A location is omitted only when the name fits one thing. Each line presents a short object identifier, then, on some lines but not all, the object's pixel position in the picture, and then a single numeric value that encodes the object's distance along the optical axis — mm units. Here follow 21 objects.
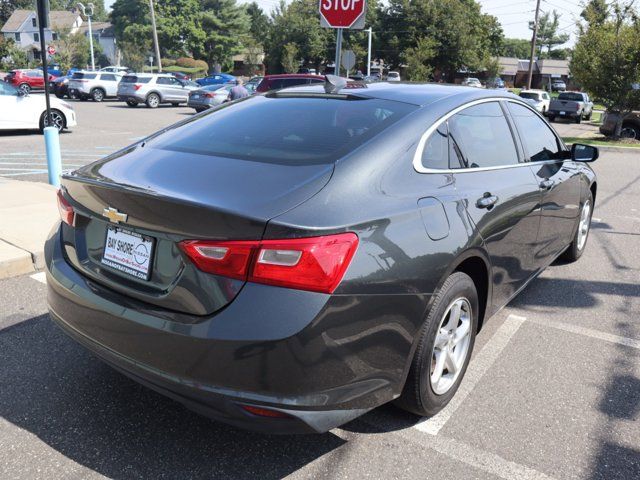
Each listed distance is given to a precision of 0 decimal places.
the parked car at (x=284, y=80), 16219
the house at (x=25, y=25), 93188
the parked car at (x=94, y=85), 30531
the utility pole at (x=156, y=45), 44719
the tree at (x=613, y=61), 17969
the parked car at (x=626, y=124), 19375
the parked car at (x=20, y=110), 13875
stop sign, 7395
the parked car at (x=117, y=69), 47044
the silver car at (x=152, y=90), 27734
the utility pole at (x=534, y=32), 41178
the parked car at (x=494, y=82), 55100
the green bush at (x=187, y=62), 69625
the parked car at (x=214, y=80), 43625
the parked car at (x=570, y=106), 28656
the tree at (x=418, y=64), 43938
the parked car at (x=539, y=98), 31578
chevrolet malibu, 2180
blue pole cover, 7578
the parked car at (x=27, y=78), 33938
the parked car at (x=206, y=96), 24875
